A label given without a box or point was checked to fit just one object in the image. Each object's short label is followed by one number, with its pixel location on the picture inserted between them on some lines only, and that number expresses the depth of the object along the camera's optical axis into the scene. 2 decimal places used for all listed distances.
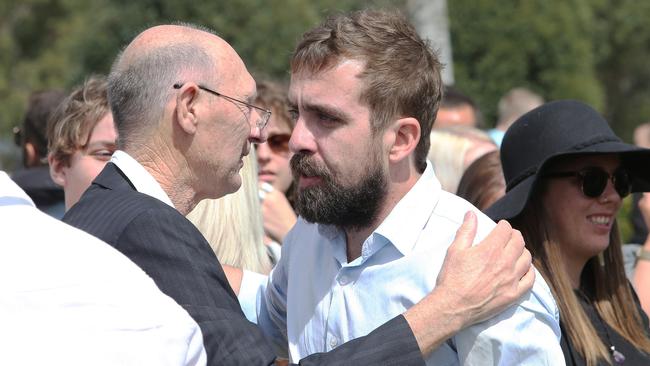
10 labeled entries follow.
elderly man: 2.52
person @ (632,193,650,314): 4.02
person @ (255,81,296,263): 5.25
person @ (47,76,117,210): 4.30
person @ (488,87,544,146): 9.43
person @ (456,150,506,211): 4.40
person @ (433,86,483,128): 7.70
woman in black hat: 3.46
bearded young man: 2.75
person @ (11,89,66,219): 5.44
